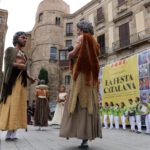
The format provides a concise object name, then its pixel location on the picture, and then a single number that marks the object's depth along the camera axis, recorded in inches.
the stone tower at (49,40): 1269.7
